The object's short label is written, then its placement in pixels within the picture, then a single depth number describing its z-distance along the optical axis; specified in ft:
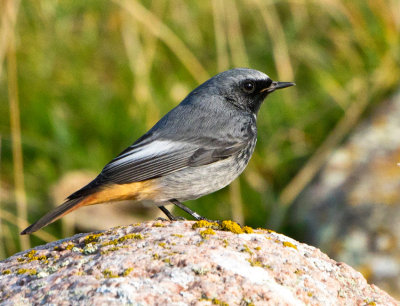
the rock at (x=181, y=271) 18.93
